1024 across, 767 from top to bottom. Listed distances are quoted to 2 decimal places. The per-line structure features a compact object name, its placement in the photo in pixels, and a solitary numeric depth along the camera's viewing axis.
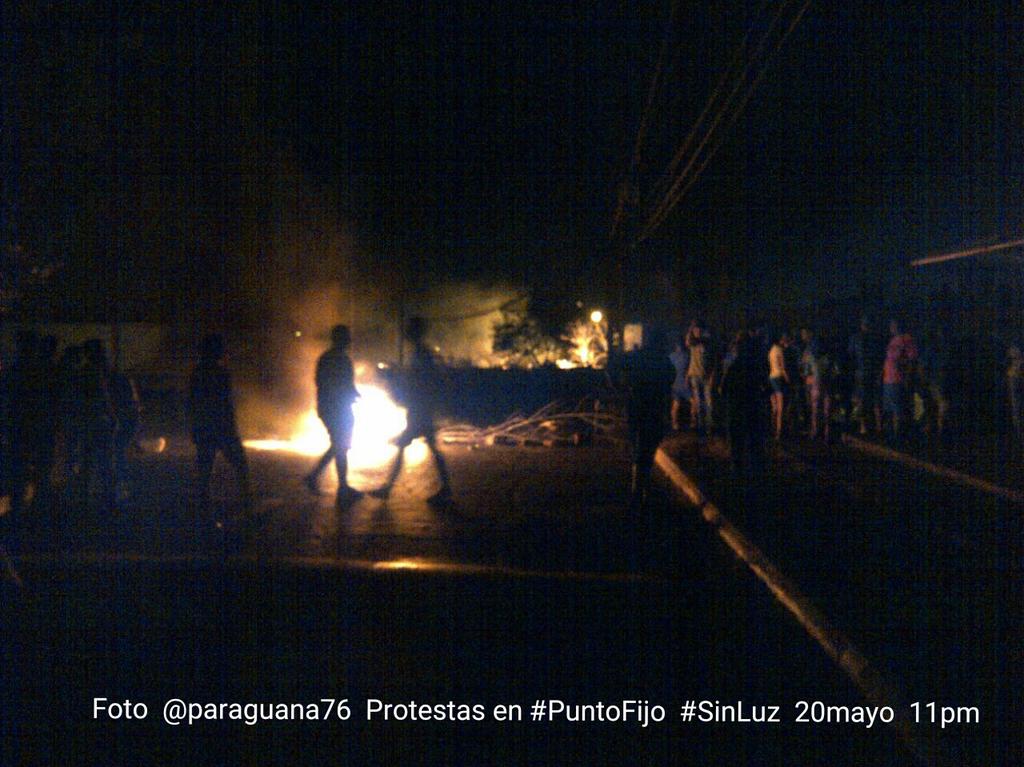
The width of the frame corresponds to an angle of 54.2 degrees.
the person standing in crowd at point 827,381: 14.80
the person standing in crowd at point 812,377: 15.08
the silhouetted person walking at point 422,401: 10.20
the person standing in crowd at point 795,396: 15.39
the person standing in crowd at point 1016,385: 13.34
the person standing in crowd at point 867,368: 14.98
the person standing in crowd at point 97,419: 9.21
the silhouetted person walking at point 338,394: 9.59
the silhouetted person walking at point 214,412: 8.94
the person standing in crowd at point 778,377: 15.12
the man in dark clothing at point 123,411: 10.05
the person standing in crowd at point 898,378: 14.09
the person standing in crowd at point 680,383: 17.67
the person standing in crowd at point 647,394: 9.89
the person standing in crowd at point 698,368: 16.44
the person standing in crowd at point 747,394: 10.84
